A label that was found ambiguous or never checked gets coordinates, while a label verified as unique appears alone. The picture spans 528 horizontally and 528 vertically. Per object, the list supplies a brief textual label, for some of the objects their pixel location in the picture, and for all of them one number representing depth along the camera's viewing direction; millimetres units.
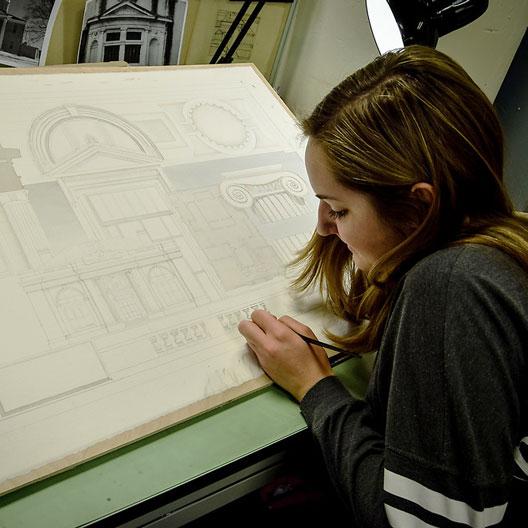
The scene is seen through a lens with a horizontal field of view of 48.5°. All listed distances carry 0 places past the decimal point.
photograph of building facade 1207
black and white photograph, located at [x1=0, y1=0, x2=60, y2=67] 1082
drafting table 609
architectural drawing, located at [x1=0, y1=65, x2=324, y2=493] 677
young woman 606
